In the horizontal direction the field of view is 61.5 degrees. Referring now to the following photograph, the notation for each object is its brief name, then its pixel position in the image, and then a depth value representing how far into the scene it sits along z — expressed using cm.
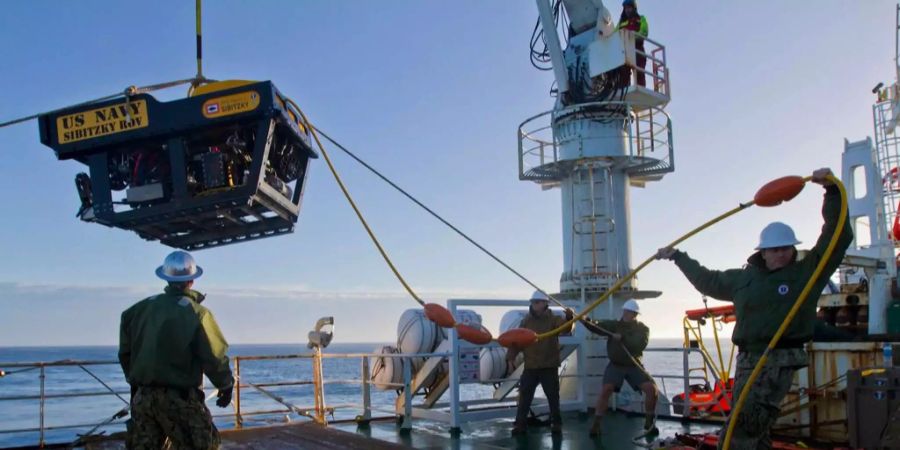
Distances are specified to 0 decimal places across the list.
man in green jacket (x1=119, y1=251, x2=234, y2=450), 437
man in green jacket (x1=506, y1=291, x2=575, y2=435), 839
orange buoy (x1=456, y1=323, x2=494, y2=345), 545
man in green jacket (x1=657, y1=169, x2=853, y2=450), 455
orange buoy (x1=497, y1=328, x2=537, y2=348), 562
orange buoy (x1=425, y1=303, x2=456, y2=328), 541
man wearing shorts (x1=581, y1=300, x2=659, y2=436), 823
